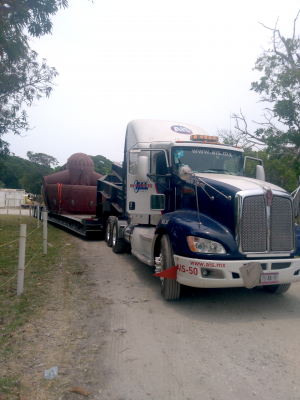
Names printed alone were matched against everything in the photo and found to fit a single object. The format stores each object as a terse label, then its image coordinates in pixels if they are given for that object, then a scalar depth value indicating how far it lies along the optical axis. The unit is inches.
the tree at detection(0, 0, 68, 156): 418.3
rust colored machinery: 628.4
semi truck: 194.4
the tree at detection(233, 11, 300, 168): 655.8
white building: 1620.3
